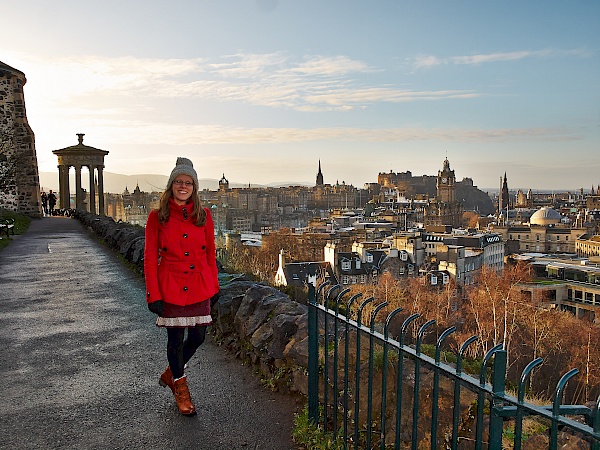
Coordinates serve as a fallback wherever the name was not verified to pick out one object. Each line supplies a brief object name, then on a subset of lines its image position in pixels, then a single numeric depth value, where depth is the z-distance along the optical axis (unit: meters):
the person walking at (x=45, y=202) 37.56
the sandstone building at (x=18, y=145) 28.92
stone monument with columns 35.16
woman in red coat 4.27
